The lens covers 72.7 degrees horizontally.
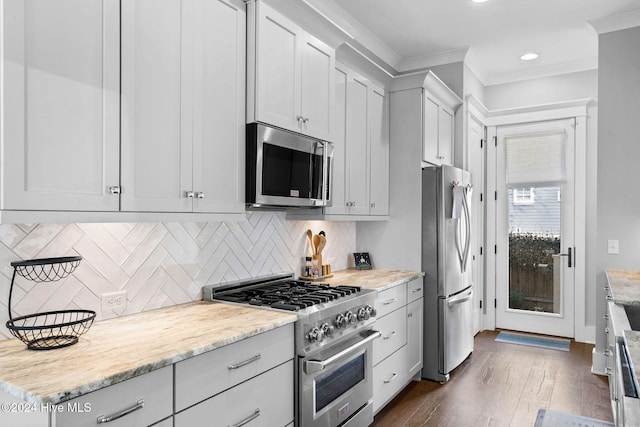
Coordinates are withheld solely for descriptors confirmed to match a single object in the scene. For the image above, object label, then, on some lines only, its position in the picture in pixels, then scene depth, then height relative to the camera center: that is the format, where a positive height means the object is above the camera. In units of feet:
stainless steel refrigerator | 11.84 -1.43
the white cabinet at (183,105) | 5.54 +1.53
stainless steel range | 6.86 -2.23
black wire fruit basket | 4.90 -1.32
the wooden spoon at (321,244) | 10.87 -0.76
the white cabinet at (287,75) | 7.34 +2.60
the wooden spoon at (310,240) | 10.96 -0.68
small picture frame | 12.63 -1.37
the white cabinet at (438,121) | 12.26 +2.84
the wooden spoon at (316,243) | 10.84 -0.73
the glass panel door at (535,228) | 15.99 -0.46
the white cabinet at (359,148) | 10.35 +1.73
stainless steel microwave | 7.34 +0.84
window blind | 16.11 +2.14
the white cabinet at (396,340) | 9.68 -3.06
